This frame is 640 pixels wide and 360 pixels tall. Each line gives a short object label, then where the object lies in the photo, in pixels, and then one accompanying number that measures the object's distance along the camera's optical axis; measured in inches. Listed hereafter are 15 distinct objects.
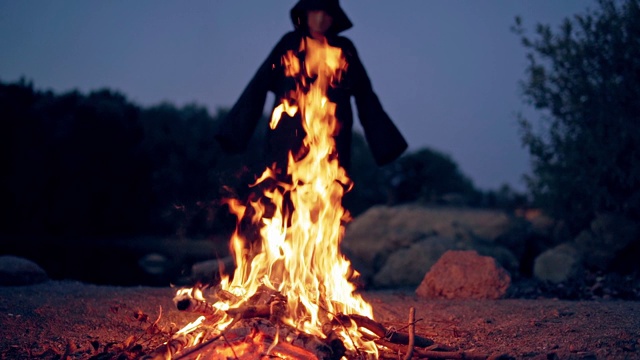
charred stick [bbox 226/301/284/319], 146.1
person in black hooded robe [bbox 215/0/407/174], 216.4
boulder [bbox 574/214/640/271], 420.2
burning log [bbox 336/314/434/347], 150.4
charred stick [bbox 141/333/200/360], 141.1
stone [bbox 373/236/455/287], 409.1
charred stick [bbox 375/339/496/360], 144.1
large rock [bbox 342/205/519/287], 415.8
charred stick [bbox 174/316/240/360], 139.9
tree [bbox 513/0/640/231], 412.5
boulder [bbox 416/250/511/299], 260.5
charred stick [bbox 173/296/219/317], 149.9
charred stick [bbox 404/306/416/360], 142.1
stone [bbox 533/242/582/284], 370.8
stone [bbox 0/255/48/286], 277.3
